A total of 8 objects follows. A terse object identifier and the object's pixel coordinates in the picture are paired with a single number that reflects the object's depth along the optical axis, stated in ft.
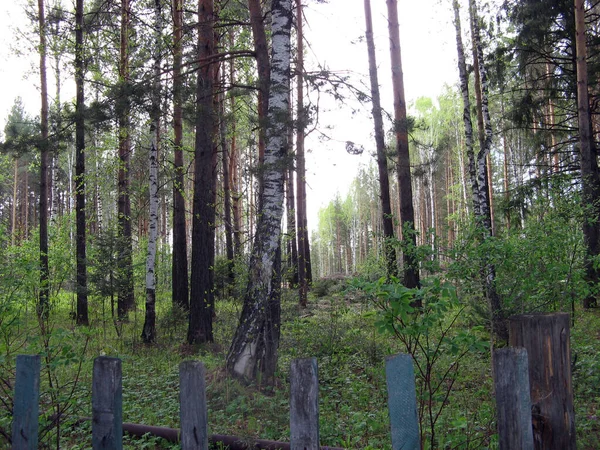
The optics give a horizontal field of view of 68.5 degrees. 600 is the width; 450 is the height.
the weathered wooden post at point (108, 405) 6.50
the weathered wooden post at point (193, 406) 6.14
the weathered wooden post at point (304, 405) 5.82
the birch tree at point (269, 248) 19.21
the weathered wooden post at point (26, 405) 7.46
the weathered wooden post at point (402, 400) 6.00
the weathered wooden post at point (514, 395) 6.14
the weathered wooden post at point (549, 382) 7.02
